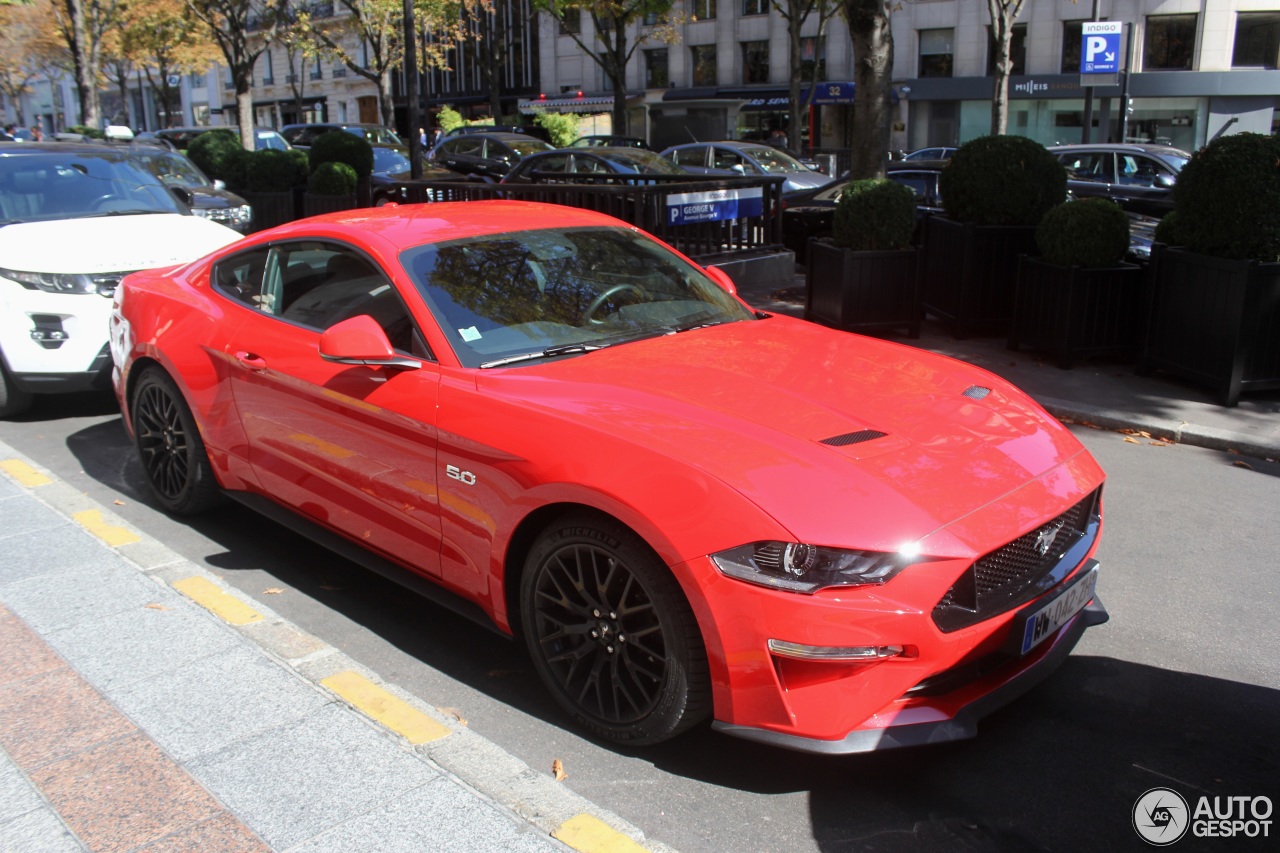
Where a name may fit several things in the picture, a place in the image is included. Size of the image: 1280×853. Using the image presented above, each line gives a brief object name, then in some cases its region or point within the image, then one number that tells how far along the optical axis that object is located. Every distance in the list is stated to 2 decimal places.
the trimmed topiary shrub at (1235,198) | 7.18
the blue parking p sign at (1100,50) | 19.88
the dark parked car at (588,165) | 17.77
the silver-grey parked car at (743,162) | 20.20
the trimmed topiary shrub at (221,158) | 17.80
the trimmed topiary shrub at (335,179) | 15.62
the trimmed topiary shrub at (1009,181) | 9.35
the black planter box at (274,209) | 16.62
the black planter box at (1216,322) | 7.23
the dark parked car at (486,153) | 23.00
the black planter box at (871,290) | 9.44
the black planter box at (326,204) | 15.45
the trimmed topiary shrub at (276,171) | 16.86
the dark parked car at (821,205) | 14.29
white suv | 7.07
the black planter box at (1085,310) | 8.33
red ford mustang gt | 2.89
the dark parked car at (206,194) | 13.38
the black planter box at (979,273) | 9.49
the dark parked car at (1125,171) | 16.36
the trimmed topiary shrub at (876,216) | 9.41
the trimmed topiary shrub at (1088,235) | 8.26
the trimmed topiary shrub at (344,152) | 16.20
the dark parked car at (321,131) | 28.22
